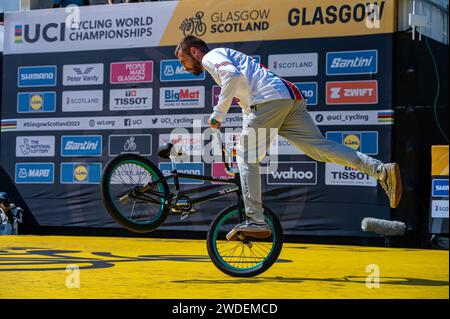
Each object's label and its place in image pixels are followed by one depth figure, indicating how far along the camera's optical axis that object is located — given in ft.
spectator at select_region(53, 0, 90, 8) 38.91
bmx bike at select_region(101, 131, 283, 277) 18.60
